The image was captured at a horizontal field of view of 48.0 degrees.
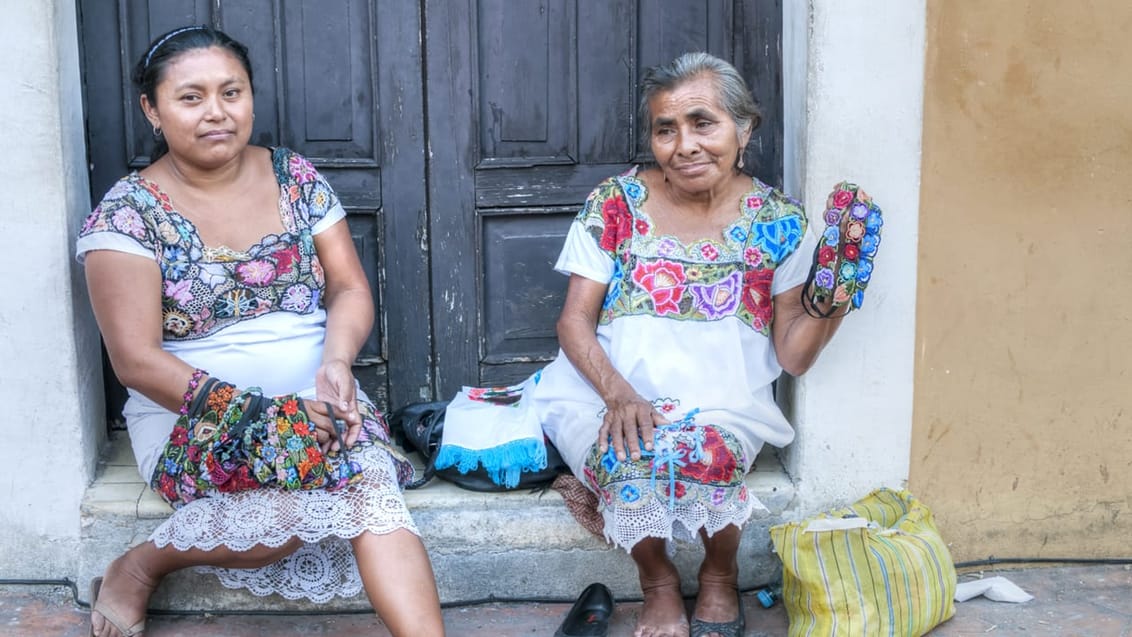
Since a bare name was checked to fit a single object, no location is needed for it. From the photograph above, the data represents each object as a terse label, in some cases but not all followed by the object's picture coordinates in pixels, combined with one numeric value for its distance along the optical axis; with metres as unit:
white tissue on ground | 3.44
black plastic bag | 3.45
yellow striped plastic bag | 3.10
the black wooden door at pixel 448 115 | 3.64
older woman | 3.21
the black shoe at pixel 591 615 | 3.26
